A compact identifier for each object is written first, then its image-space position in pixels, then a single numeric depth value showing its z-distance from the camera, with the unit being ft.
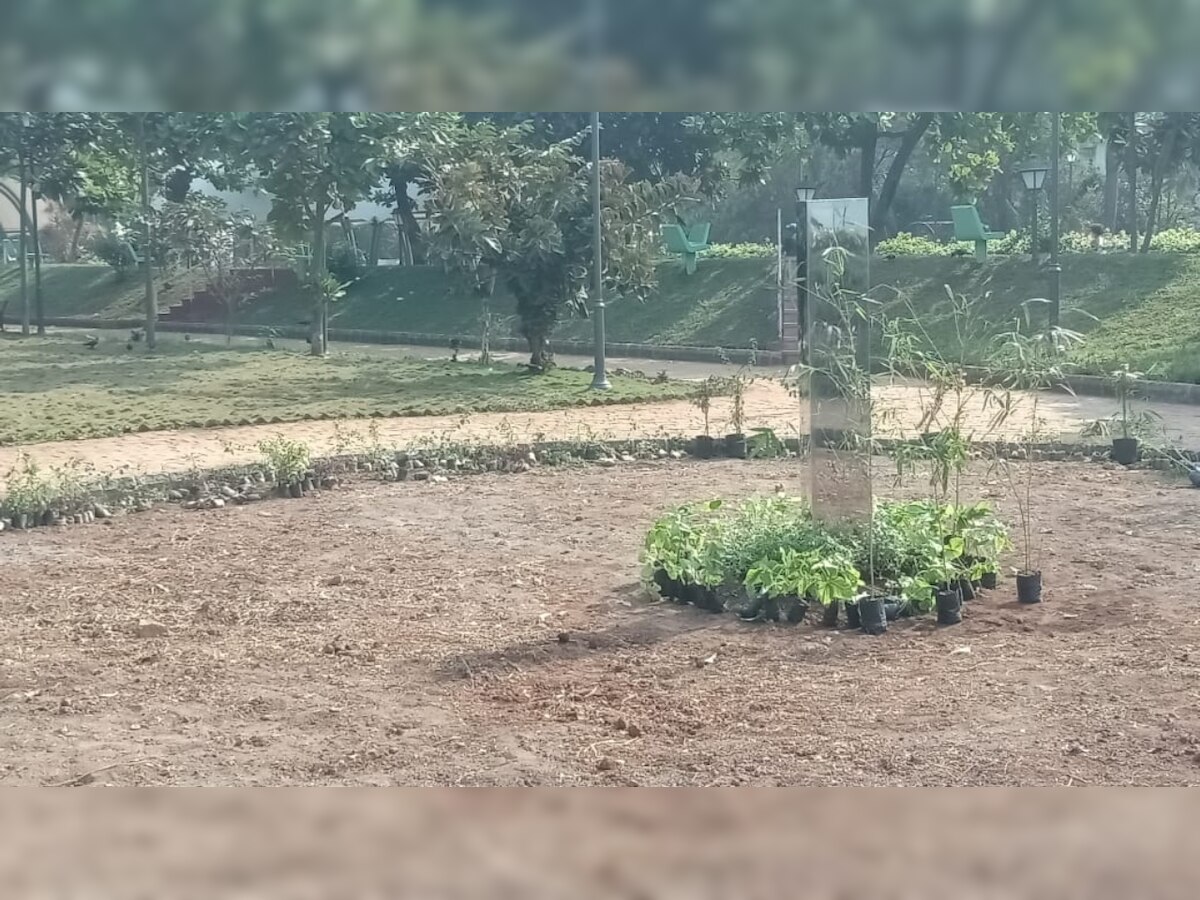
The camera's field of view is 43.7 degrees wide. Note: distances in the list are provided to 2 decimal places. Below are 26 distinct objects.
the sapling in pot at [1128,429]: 33.04
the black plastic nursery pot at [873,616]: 18.40
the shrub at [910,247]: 75.56
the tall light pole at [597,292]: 51.03
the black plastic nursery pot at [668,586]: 20.39
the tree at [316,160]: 58.08
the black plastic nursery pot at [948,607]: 18.58
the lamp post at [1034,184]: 62.95
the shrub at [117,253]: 80.43
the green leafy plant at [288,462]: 30.89
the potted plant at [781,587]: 18.86
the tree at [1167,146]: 69.51
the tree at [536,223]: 53.42
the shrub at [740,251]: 80.02
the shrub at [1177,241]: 70.13
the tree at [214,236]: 67.36
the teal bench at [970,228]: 72.08
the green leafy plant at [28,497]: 27.50
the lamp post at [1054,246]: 55.79
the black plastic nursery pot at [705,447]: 35.65
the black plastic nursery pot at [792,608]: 18.94
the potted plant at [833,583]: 18.56
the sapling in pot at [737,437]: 35.24
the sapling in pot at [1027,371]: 19.42
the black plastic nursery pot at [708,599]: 19.79
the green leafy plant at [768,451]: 33.46
